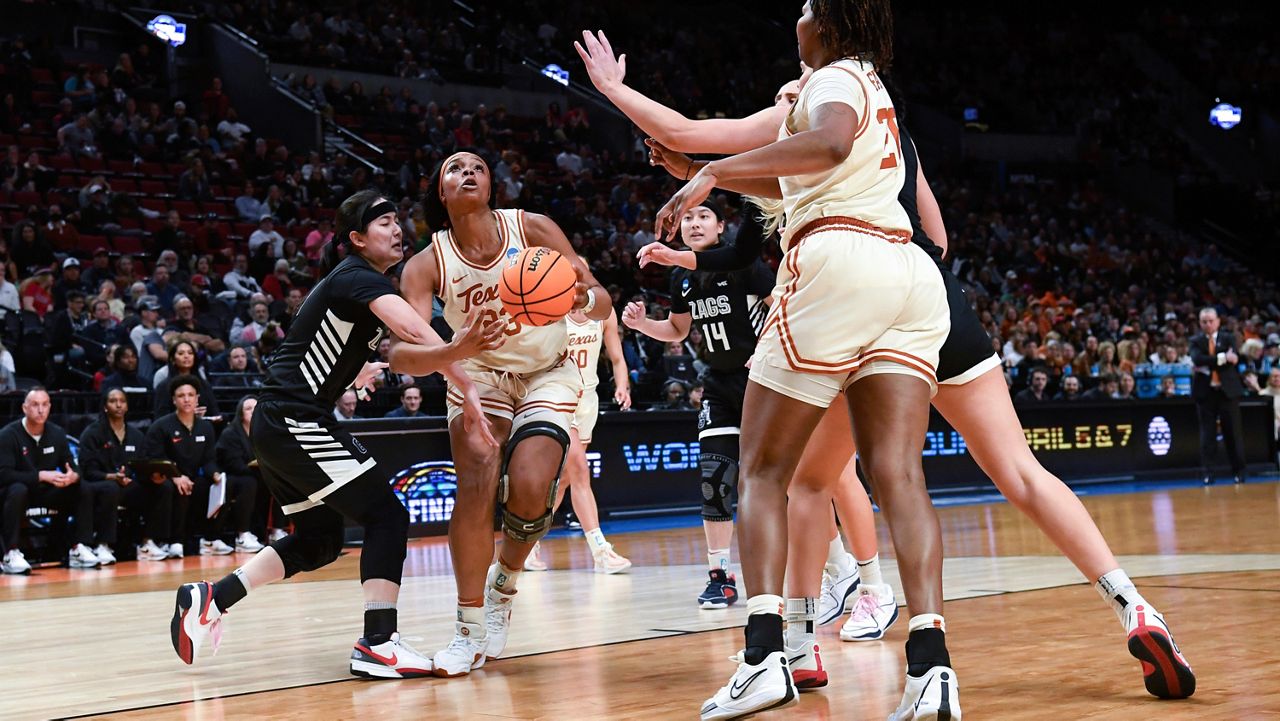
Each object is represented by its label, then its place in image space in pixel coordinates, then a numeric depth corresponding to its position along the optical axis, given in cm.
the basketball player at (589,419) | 884
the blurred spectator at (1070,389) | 1698
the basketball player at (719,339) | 698
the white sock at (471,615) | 498
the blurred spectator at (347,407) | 1238
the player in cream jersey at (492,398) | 504
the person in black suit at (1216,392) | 1656
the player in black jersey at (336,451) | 496
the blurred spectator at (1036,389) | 1653
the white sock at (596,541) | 880
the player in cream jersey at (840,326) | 361
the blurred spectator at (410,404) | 1265
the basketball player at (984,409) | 410
